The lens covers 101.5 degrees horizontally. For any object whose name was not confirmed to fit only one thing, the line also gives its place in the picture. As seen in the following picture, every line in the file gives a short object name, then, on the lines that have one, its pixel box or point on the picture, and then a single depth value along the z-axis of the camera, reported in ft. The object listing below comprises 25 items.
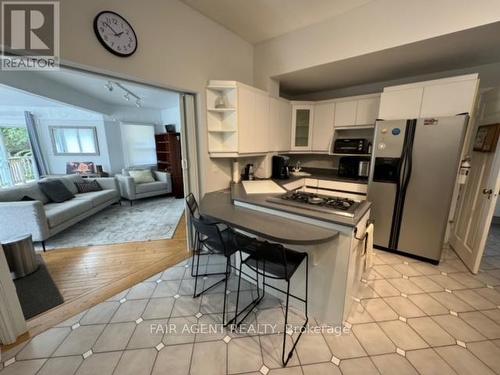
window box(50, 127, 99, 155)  17.48
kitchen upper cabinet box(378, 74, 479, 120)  7.13
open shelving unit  7.89
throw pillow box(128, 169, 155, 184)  17.67
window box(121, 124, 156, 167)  19.61
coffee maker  10.08
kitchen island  4.75
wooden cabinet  18.38
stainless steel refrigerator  7.25
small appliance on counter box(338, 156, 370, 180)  10.23
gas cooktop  5.28
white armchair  16.16
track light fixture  11.93
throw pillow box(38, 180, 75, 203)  11.67
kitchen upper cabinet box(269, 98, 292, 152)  9.81
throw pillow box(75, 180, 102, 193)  14.37
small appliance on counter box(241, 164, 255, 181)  10.13
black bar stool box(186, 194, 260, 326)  4.95
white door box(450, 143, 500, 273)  7.00
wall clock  5.09
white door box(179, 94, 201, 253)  7.90
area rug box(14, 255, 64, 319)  6.17
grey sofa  8.91
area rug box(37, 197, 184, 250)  10.46
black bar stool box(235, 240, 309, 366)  4.32
